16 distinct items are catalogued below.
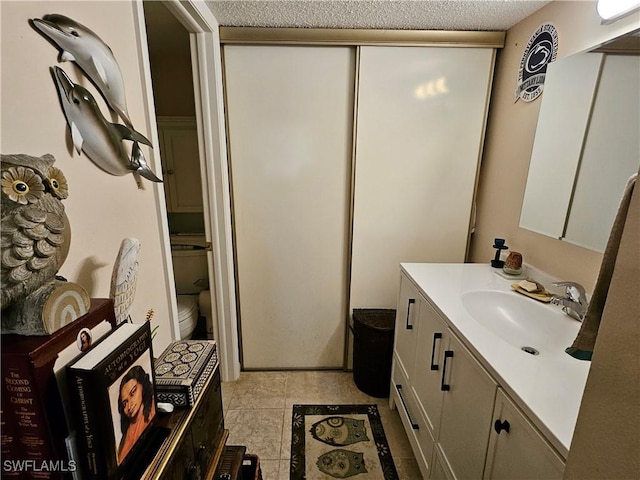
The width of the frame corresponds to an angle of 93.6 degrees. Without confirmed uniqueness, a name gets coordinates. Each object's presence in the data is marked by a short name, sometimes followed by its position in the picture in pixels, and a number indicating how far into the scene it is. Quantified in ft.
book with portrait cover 1.54
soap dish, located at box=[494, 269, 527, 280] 4.86
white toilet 7.82
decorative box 2.45
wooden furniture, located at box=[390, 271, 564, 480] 2.43
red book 1.37
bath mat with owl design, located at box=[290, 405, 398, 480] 4.81
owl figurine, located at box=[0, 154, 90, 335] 1.38
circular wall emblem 4.43
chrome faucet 3.59
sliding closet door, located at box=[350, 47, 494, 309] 5.61
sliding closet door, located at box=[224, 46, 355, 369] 5.65
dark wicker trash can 6.11
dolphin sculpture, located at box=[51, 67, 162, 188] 2.13
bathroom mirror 3.37
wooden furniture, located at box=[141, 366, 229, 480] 2.05
